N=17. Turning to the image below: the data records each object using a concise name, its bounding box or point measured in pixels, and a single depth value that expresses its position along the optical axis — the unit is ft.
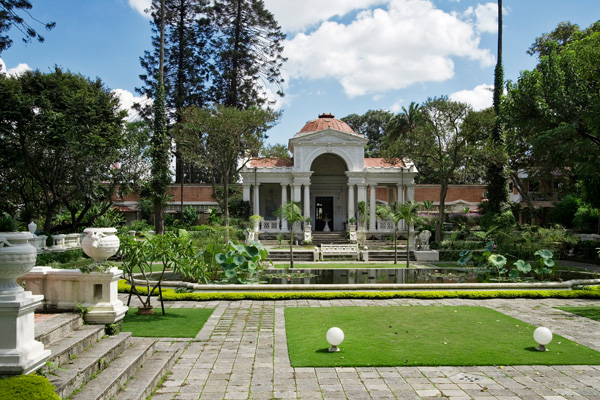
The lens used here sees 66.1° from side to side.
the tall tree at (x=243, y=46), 128.06
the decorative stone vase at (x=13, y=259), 12.16
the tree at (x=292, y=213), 65.36
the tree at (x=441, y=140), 85.05
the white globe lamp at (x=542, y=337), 23.43
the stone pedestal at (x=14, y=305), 12.28
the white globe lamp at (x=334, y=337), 22.82
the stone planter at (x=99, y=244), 20.93
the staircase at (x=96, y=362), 14.90
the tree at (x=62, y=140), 65.82
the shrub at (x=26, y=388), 11.34
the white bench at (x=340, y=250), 74.28
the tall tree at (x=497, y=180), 99.18
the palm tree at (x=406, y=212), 62.39
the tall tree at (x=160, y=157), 86.69
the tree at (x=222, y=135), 86.38
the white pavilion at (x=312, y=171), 99.09
